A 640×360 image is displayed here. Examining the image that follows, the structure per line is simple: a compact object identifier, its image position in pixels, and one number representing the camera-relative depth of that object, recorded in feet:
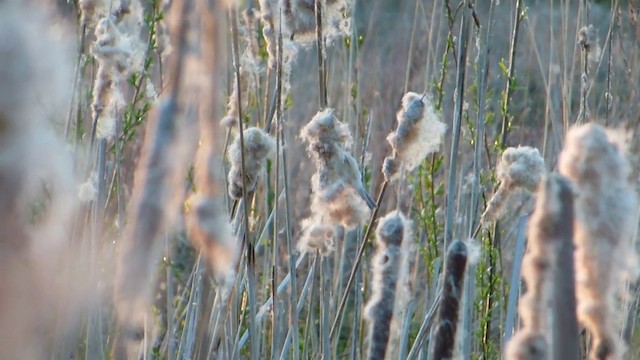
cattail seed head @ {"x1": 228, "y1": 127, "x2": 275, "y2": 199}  14.17
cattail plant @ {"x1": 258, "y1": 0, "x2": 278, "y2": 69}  14.82
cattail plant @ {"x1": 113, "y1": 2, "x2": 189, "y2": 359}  11.53
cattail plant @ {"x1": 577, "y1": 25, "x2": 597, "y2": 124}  15.84
